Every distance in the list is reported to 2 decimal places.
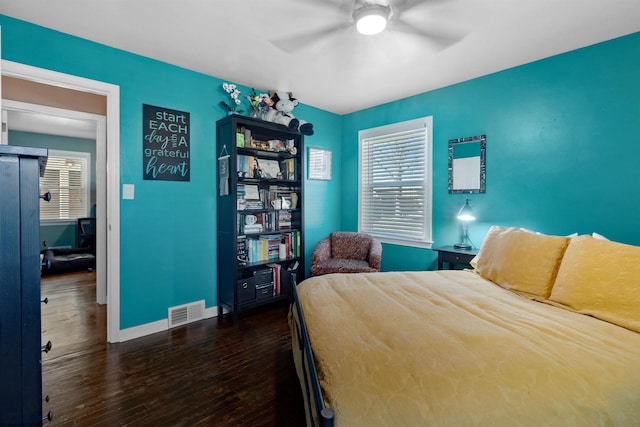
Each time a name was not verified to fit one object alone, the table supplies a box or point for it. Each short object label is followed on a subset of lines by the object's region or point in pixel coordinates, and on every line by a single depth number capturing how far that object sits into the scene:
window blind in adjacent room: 5.67
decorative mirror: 3.15
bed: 0.93
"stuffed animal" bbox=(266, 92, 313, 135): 3.42
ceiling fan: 1.89
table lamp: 3.19
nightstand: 2.85
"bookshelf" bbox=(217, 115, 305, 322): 3.02
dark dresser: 0.84
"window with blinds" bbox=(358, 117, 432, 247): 3.64
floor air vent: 2.90
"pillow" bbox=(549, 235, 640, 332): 1.46
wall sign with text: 2.73
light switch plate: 2.62
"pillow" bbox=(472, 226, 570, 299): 1.86
